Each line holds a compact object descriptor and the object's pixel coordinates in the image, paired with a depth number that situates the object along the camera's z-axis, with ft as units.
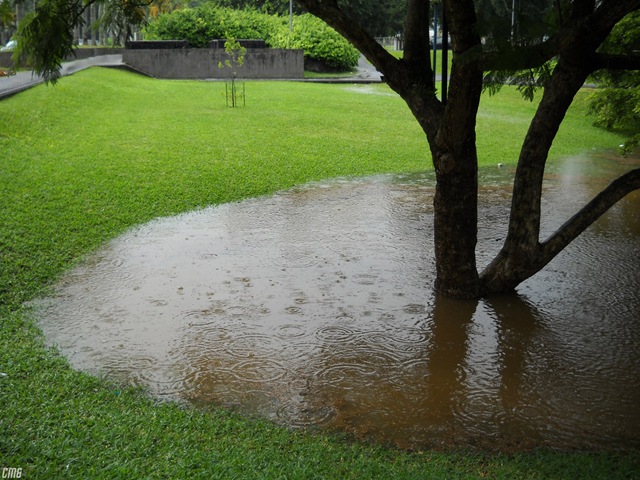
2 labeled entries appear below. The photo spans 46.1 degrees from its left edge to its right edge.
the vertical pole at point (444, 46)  19.77
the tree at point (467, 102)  18.24
